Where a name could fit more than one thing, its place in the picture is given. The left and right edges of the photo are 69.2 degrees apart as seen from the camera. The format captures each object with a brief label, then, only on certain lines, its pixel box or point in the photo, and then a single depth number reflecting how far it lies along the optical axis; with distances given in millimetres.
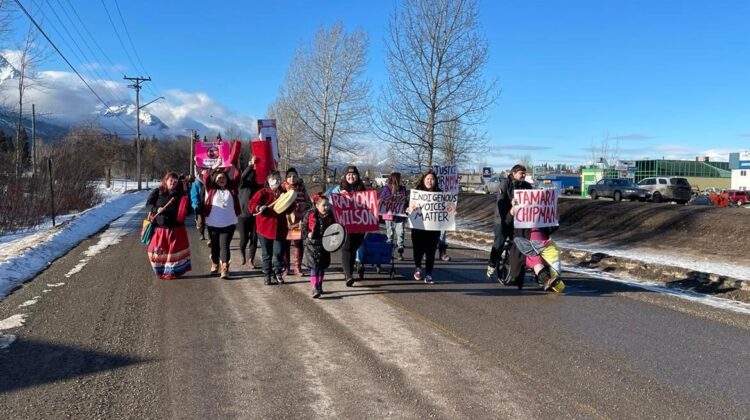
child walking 7465
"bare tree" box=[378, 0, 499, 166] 20547
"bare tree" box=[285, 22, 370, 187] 35156
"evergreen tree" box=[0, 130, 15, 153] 24950
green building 86688
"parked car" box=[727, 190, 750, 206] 41250
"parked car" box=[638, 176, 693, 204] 38875
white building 67562
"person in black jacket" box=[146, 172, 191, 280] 8609
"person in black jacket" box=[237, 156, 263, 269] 9609
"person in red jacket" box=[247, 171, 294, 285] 8391
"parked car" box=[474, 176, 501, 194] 61506
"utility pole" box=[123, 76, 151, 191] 58594
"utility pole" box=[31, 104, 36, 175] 26172
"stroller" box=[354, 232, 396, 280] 9008
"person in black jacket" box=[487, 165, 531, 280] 8914
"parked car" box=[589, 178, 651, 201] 41375
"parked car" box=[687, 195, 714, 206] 33156
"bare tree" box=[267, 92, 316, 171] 38594
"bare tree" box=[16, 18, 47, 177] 29375
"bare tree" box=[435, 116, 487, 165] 22844
